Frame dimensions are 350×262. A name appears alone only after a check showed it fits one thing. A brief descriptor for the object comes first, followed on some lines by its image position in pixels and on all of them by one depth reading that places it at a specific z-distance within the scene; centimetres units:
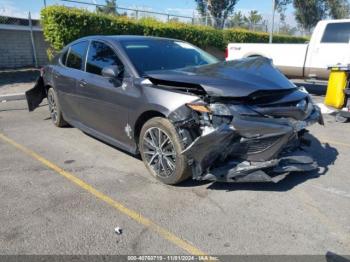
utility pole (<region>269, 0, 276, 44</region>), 2164
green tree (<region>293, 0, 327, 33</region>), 4378
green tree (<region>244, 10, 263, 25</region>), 5338
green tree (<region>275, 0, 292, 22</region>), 4422
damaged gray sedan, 376
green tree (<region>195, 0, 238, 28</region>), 3909
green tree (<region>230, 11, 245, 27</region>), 2638
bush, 1218
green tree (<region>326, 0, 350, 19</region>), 4466
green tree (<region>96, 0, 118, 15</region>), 1601
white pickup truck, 1059
